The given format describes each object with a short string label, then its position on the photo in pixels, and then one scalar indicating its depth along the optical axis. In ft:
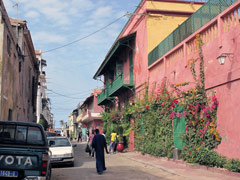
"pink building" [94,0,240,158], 36.29
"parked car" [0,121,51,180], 22.07
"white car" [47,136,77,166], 46.50
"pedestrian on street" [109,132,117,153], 76.26
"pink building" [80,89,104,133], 176.65
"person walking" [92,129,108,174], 39.21
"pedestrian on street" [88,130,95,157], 67.12
